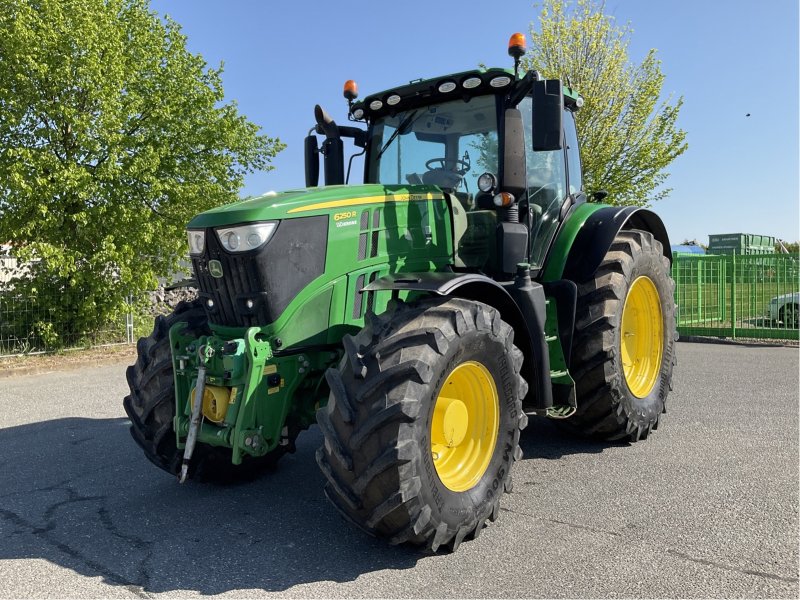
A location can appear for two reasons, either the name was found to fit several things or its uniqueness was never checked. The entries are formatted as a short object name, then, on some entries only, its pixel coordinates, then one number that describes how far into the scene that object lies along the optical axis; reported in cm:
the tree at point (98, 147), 1032
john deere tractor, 295
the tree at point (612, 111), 1553
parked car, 1161
